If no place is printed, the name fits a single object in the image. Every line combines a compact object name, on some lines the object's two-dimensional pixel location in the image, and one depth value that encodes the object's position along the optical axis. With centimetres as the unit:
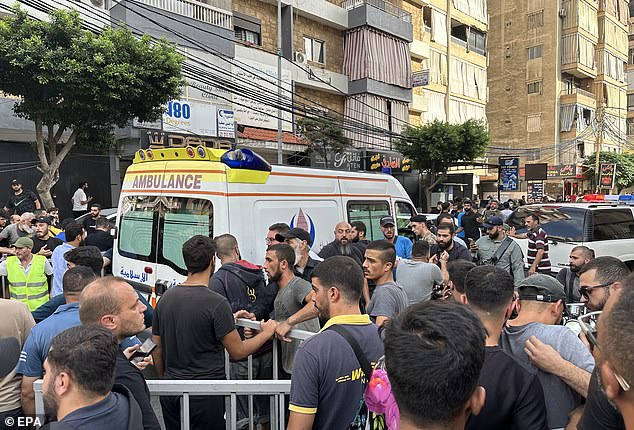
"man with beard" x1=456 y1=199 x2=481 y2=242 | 1049
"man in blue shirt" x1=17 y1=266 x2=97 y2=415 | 262
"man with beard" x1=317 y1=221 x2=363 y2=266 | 568
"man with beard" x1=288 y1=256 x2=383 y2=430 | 214
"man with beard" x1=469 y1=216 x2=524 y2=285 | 597
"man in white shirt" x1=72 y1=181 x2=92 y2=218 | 1312
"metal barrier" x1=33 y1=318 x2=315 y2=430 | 247
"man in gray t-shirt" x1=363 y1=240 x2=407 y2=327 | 364
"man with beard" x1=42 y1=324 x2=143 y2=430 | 174
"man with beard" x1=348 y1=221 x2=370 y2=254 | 616
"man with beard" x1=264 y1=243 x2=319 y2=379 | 335
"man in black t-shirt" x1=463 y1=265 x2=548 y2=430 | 182
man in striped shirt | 676
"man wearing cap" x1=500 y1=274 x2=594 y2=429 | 205
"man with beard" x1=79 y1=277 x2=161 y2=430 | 245
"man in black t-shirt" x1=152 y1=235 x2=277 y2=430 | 292
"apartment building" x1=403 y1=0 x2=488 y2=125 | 2681
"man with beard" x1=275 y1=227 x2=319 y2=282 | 474
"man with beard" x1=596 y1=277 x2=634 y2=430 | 111
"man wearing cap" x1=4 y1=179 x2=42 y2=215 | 921
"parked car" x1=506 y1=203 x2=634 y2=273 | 820
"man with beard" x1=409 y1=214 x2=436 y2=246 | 694
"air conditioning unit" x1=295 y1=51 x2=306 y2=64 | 2091
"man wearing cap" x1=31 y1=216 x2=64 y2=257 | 623
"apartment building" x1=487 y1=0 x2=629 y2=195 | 3734
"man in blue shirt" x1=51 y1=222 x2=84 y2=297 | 523
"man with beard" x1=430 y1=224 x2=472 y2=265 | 577
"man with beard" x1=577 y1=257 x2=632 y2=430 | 303
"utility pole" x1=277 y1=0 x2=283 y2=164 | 1604
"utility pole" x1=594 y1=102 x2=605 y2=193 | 2773
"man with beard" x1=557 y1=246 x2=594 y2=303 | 494
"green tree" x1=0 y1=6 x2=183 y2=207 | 1036
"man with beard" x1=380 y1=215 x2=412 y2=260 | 675
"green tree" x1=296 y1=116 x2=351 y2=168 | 1966
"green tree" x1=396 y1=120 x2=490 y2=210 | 2192
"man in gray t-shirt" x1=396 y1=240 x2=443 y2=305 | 464
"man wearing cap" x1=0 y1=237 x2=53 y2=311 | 513
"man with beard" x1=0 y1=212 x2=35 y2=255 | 703
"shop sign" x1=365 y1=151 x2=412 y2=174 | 2156
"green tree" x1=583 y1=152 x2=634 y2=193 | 3688
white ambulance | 512
